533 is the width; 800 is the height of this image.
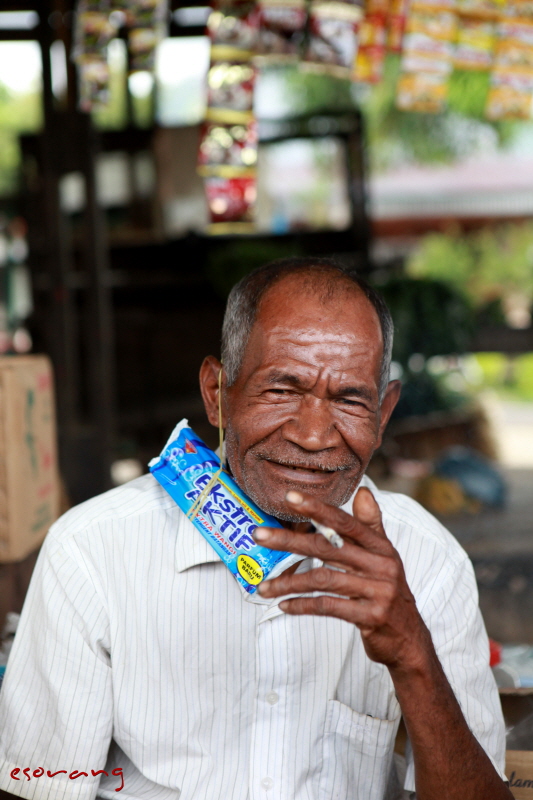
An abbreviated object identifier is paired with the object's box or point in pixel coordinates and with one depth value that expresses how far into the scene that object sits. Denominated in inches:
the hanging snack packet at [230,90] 133.7
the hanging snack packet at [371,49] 135.4
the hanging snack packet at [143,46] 129.2
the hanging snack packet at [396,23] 132.7
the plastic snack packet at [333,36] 126.0
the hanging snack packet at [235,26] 130.9
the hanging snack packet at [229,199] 137.9
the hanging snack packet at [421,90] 135.0
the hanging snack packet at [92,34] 128.4
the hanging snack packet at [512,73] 132.0
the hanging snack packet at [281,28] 128.6
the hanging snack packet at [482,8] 129.7
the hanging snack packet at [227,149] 136.4
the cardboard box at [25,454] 83.3
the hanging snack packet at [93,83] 131.2
